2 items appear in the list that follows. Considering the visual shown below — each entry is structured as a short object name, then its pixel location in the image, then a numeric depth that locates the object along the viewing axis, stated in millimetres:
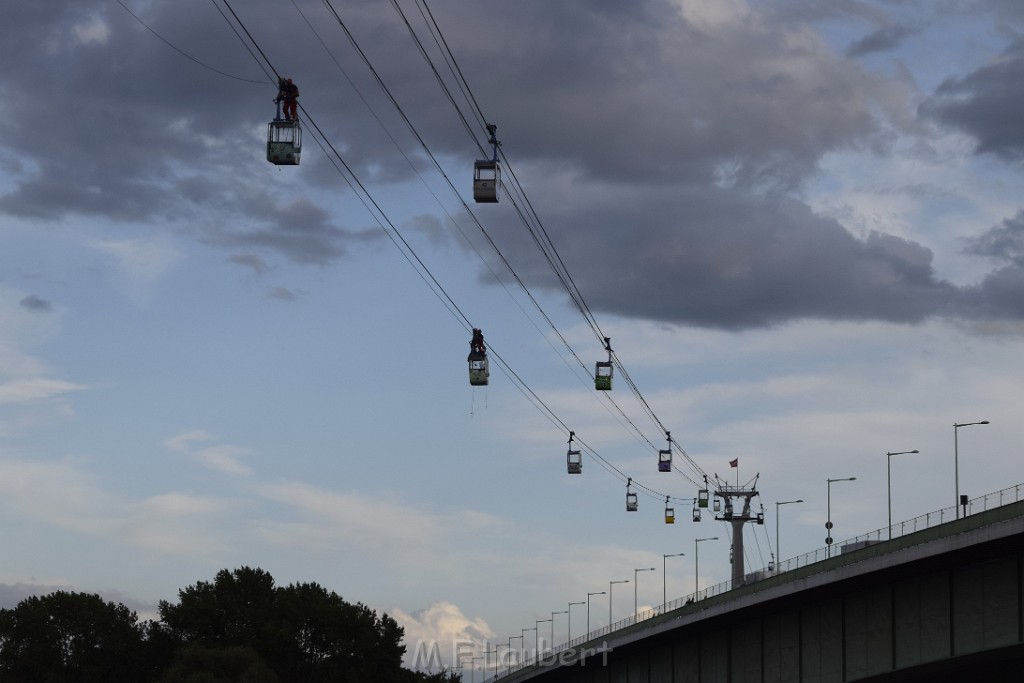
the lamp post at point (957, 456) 103688
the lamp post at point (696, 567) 197288
